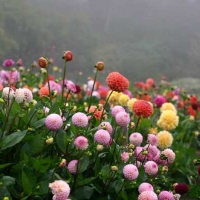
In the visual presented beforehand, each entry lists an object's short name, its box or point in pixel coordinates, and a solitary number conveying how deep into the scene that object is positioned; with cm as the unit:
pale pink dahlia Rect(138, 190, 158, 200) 174
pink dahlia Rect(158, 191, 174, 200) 196
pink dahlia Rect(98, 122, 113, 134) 204
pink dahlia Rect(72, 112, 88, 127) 184
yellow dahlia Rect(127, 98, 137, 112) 312
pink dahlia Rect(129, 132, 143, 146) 207
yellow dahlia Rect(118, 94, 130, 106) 326
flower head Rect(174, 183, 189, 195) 213
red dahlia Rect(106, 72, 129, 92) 228
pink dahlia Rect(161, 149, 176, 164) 216
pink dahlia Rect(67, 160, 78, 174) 191
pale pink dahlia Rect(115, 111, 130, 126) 200
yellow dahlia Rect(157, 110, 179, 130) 303
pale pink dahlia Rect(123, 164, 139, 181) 182
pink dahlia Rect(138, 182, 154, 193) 185
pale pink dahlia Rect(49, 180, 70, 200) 152
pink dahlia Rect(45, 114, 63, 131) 180
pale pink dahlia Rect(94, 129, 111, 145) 188
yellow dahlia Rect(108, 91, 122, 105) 341
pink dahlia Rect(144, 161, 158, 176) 196
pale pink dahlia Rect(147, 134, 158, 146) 223
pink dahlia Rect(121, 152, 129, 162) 199
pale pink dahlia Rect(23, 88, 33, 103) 190
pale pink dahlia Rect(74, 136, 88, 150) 178
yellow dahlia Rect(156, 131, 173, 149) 255
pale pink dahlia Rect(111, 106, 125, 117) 221
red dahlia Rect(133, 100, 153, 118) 223
